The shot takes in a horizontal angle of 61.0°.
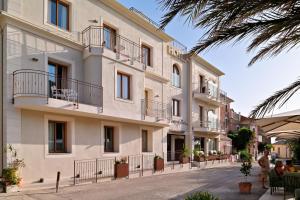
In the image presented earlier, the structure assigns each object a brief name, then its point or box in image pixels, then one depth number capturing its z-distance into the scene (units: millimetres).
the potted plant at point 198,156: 22278
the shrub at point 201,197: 4199
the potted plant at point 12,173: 9039
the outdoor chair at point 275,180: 8516
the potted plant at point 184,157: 20465
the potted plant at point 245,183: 9439
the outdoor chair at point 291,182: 7306
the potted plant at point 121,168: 13036
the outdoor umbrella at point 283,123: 6537
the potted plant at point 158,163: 15986
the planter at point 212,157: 24327
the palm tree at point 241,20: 3553
